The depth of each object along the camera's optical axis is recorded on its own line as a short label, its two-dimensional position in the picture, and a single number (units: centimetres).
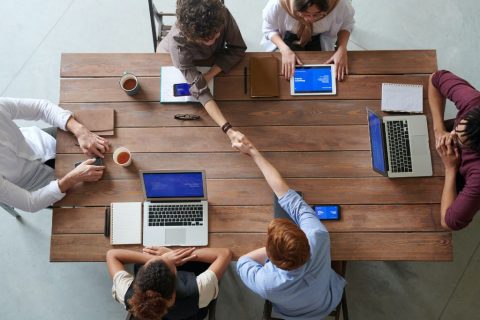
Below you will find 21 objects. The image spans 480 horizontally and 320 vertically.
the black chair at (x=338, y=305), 218
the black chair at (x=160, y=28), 275
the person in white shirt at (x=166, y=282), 173
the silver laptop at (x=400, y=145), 210
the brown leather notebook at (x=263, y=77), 222
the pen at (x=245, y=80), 224
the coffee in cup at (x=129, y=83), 220
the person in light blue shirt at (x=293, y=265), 165
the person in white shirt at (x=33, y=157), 207
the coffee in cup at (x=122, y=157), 210
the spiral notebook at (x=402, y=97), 218
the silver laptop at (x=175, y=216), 204
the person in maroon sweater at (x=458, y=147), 191
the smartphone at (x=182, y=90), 222
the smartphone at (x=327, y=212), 204
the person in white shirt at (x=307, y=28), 212
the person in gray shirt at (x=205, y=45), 188
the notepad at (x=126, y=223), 205
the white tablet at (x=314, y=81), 222
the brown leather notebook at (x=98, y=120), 219
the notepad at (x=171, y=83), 222
